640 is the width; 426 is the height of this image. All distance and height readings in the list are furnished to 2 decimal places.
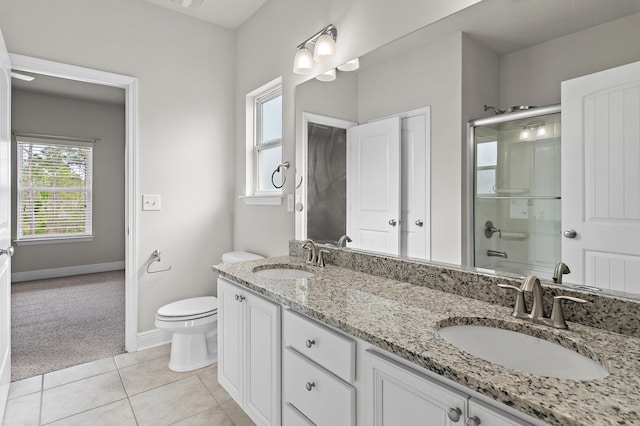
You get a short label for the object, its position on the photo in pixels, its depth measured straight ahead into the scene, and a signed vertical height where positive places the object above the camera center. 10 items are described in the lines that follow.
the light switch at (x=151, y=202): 2.65 +0.08
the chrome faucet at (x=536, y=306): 0.98 -0.28
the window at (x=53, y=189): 4.78 +0.33
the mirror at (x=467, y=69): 1.00 +0.51
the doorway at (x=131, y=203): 2.58 +0.07
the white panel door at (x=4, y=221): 1.78 -0.05
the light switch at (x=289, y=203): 2.36 +0.06
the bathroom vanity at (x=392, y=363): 0.66 -0.35
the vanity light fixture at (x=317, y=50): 1.91 +0.94
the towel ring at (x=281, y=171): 2.39 +0.30
